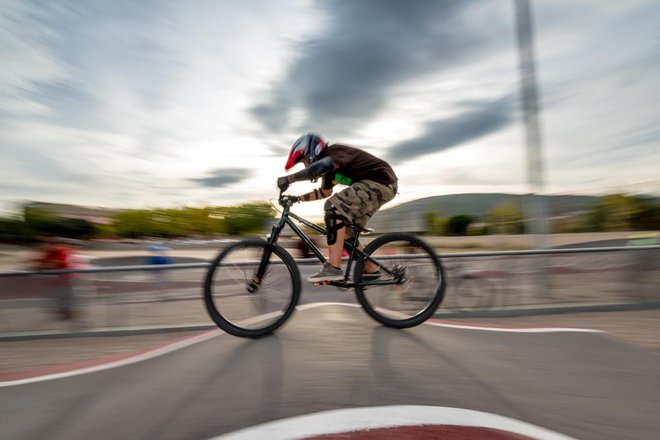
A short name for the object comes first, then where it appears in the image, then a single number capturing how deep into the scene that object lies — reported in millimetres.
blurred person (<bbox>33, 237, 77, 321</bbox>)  5941
